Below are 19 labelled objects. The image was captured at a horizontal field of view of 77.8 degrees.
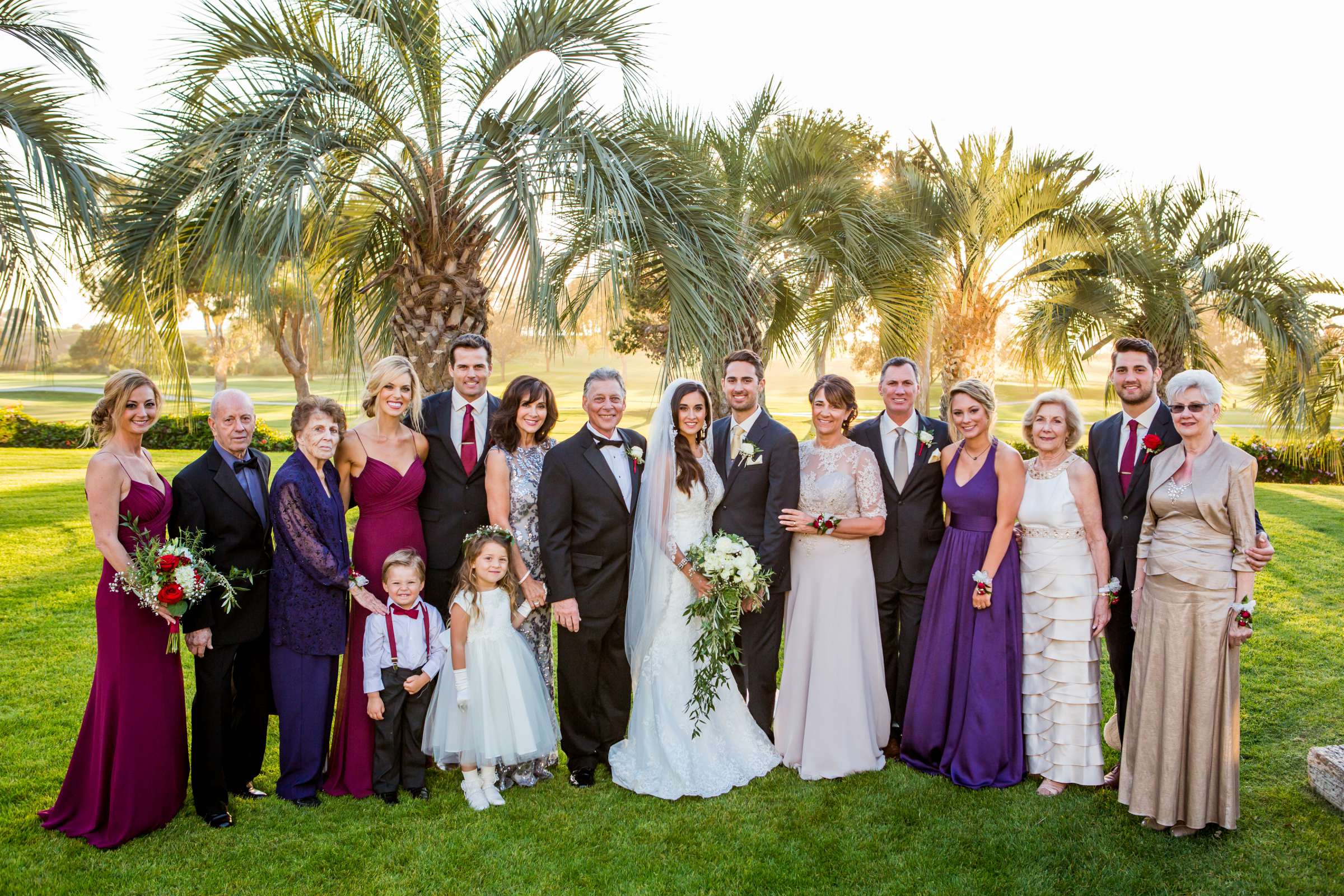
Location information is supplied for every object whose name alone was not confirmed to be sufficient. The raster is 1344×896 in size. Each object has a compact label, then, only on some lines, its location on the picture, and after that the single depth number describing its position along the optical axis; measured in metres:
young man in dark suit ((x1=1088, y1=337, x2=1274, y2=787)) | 4.67
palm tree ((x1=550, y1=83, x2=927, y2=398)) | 10.23
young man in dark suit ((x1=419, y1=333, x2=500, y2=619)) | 4.92
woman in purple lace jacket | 4.39
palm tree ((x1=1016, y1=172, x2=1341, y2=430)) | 12.93
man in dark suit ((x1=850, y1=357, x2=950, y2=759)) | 5.14
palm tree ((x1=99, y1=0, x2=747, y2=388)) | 5.85
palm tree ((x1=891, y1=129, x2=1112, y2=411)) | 12.66
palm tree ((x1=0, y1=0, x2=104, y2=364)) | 6.67
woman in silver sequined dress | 4.77
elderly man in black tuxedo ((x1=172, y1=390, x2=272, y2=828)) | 4.22
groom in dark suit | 4.90
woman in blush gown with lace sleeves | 4.93
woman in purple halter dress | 4.75
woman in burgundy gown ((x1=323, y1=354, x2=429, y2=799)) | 4.65
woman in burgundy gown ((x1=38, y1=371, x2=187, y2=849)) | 4.01
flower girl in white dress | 4.56
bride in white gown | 4.78
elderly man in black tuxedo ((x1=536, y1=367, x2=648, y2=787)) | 4.68
